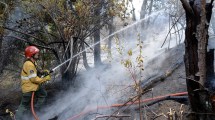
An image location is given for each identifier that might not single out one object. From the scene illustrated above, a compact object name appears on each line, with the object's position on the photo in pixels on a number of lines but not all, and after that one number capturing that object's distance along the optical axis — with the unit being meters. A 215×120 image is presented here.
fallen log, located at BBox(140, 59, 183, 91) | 6.62
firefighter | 6.13
